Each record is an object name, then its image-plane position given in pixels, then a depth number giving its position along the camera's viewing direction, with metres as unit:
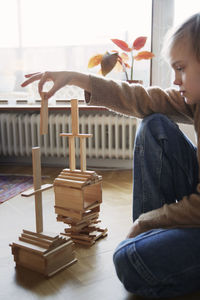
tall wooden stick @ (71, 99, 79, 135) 1.34
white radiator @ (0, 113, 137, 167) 2.85
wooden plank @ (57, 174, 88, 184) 1.33
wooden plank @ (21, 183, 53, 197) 1.14
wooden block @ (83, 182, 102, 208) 1.43
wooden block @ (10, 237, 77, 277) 1.15
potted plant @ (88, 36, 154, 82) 2.43
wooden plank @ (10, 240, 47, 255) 1.15
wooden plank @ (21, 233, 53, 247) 1.17
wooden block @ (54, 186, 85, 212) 1.32
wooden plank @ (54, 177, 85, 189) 1.30
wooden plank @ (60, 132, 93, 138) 1.34
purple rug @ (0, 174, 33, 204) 2.16
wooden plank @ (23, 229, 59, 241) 1.19
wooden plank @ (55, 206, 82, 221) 1.35
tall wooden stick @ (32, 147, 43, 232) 1.21
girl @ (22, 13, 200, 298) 0.94
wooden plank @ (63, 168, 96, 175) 1.36
